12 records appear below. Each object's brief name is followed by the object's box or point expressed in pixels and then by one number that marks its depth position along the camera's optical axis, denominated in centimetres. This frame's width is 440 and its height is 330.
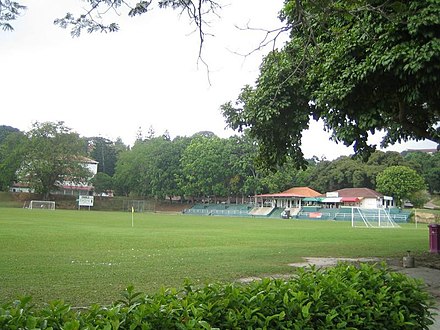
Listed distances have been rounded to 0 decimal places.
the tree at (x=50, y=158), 6556
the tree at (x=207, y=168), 6738
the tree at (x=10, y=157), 6650
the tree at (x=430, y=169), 6738
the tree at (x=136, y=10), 535
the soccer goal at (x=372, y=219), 3972
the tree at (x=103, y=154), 9656
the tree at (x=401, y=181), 5781
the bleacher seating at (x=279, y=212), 5309
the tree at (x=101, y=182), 7852
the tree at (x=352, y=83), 745
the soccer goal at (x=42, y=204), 6375
